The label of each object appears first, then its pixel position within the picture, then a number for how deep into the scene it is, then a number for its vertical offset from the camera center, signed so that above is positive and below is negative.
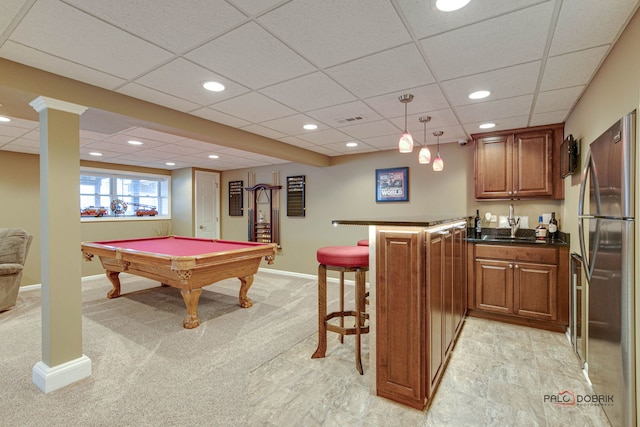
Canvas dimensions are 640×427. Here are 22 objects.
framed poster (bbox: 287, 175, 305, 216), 6.08 +0.33
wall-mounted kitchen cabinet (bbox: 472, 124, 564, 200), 3.66 +0.58
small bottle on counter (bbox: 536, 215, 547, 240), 3.66 -0.25
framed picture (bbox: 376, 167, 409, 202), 4.99 +0.44
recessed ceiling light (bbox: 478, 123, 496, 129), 3.64 +1.02
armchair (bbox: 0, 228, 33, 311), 3.96 -0.65
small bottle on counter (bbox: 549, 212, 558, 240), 3.71 -0.22
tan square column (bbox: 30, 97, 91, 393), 2.28 -0.23
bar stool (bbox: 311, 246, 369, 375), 2.40 -0.59
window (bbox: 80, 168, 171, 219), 6.29 +0.41
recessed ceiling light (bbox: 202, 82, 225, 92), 2.45 +1.02
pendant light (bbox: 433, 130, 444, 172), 3.67 +0.56
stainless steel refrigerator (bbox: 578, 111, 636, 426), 1.58 -0.33
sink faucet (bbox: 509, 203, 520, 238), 4.03 -0.17
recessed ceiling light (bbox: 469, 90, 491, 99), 2.63 +1.02
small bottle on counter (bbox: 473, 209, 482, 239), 4.25 -0.19
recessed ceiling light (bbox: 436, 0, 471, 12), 1.48 +1.00
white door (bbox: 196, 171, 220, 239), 7.08 +0.18
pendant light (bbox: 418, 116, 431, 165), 3.14 +0.57
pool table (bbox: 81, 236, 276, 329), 3.43 -0.60
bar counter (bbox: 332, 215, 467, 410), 2.02 -0.66
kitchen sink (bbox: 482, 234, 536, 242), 3.63 -0.34
